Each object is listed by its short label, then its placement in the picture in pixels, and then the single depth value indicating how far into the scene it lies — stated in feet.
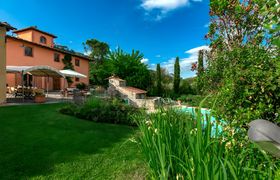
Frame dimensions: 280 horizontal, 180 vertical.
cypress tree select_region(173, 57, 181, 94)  79.97
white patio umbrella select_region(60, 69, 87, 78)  60.14
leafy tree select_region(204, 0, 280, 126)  7.06
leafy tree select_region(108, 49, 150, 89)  61.41
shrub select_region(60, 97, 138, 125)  26.70
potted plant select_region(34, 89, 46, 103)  44.78
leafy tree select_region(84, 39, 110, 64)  145.18
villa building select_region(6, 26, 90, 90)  66.49
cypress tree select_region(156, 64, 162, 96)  73.49
